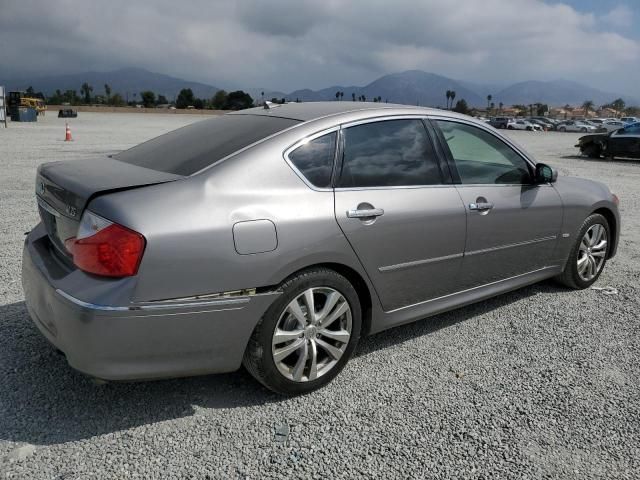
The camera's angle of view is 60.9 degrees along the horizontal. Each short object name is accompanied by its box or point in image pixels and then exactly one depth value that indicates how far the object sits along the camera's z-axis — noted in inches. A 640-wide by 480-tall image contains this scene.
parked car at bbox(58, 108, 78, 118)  1859.0
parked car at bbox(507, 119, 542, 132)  2234.3
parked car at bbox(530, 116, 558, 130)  2471.7
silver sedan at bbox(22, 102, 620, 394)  100.0
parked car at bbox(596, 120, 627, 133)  2074.3
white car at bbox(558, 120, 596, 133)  2202.8
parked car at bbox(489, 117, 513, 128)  2321.9
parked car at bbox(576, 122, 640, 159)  749.9
